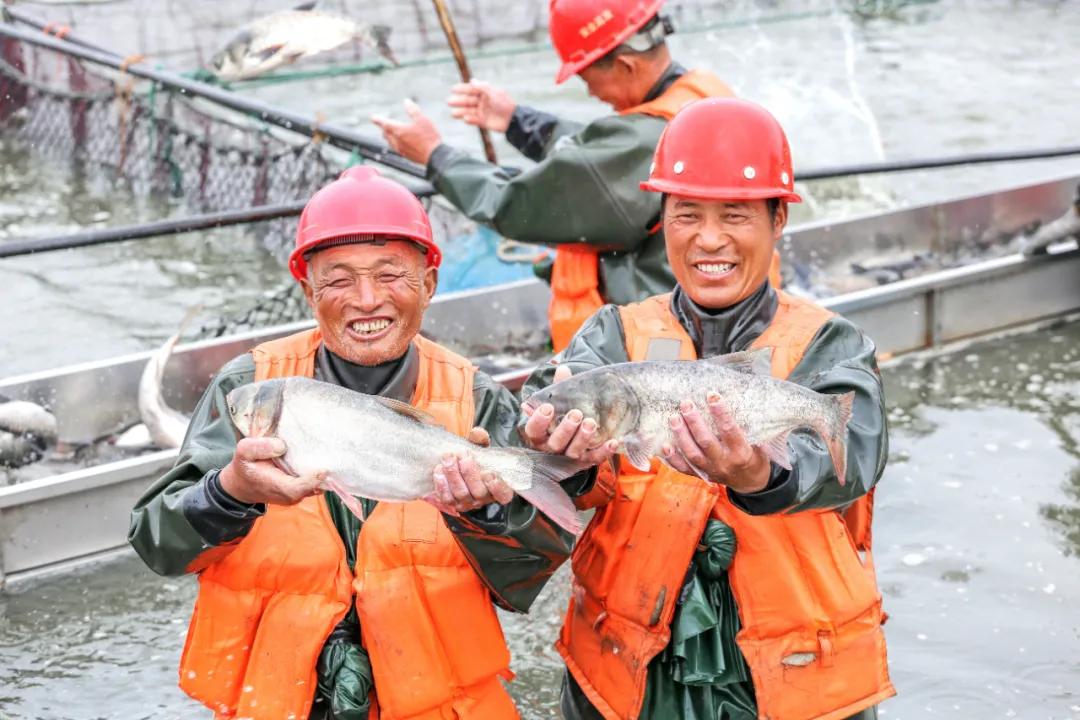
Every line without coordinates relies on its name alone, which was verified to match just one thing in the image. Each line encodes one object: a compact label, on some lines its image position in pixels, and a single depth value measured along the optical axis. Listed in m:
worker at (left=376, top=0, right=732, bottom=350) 5.16
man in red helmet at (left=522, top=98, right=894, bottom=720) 3.15
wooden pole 7.24
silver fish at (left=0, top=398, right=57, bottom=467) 6.52
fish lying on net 8.57
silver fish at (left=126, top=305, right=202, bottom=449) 6.62
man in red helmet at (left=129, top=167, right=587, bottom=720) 3.11
